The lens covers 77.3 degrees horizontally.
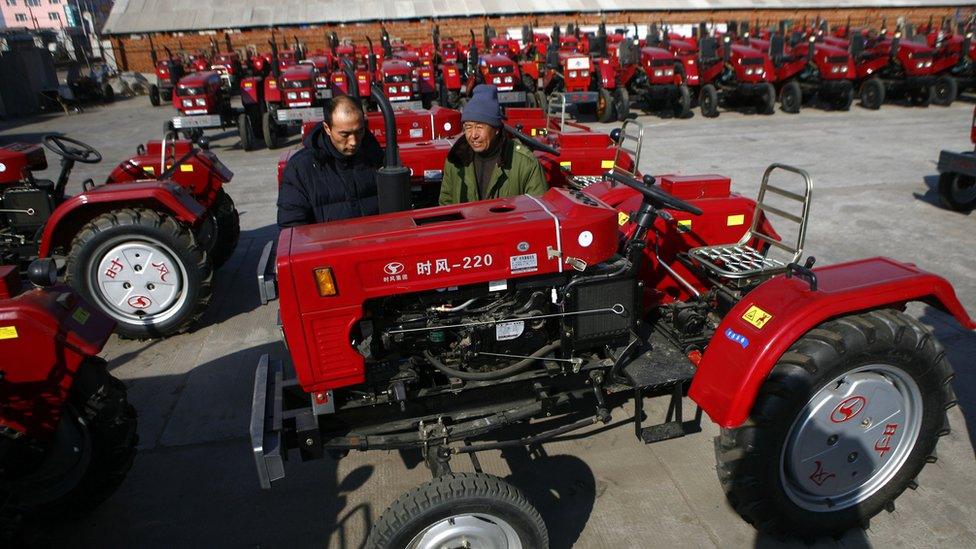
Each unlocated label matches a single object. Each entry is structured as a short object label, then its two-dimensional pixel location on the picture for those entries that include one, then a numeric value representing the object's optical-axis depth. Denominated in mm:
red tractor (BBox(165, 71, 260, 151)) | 10617
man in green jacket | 3203
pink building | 55469
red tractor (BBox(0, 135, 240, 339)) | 4191
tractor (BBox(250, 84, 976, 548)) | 2232
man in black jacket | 3016
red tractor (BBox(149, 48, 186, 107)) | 15059
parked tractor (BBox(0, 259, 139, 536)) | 2496
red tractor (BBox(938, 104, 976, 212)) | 6090
